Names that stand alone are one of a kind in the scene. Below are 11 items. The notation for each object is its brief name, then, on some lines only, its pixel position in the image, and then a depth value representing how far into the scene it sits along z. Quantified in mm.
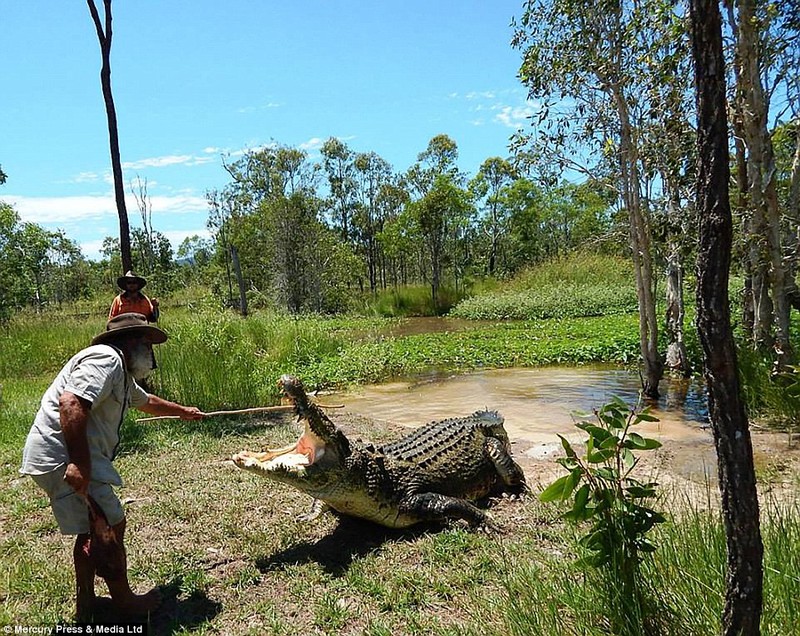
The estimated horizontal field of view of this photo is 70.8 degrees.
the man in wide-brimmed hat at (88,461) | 2486
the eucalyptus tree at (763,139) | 5973
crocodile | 3250
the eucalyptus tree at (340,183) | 35344
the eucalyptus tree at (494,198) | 34541
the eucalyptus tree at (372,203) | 36188
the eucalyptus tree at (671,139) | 6621
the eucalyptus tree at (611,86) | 6875
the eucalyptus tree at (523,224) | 35344
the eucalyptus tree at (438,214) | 23688
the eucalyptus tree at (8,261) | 20873
